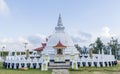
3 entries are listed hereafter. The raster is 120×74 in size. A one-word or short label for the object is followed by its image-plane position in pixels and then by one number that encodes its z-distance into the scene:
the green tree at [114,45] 19.53
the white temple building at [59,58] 10.46
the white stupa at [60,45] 11.69
